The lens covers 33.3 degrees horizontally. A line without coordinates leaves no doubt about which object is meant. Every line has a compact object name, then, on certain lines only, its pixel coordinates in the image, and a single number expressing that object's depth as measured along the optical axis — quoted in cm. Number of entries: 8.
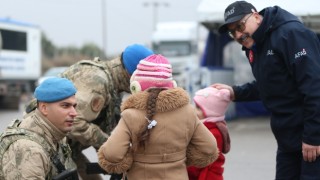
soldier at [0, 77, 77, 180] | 276
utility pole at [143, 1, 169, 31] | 5625
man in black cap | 309
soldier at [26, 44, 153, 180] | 369
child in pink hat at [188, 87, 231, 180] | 373
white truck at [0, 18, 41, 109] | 1792
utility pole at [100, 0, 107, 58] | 4325
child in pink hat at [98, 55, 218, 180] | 279
